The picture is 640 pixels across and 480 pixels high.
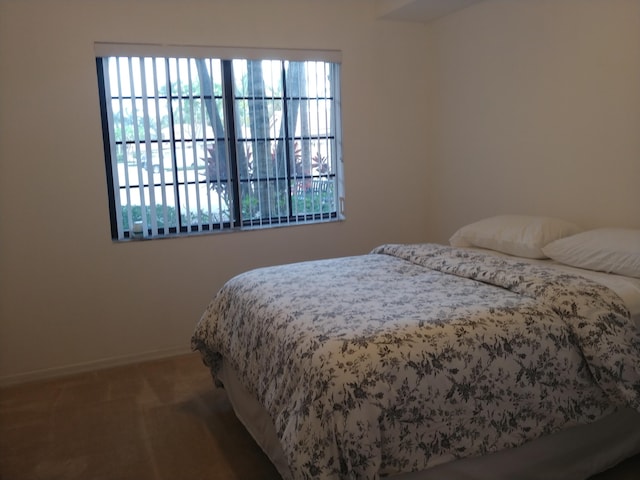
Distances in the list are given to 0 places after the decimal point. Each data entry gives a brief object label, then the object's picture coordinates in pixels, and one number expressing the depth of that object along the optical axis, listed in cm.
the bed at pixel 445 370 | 164
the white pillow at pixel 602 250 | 238
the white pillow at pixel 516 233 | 284
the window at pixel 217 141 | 338
